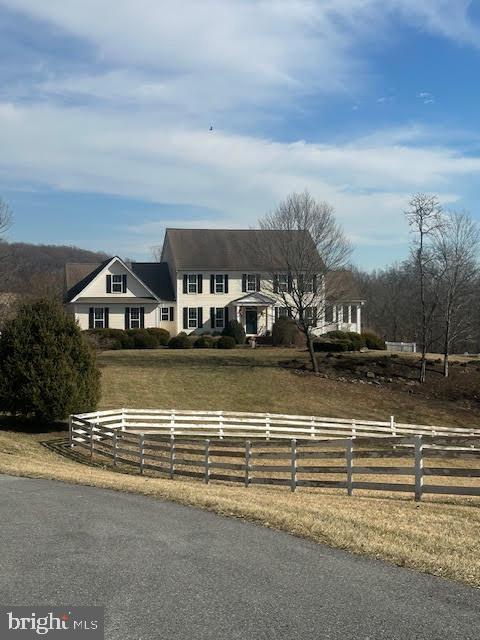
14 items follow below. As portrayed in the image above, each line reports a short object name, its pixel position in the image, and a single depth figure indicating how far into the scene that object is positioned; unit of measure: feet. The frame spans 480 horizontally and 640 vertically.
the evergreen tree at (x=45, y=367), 88.17
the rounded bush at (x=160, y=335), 174.40
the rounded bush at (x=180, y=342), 170.40
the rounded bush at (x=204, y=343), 171.91
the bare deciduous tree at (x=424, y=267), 139.64
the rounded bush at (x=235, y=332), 179.73
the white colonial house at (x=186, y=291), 185.68
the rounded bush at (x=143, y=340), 169.17
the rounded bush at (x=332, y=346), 163.43
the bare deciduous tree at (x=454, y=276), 150.92
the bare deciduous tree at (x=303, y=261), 144.05
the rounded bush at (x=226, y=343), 168.35
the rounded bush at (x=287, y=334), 175.83
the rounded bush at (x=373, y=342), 181.59
